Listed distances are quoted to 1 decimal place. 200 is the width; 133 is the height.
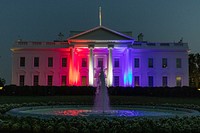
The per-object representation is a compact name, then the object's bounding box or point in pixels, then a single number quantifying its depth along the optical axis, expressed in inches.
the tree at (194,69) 2926.9
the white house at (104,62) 2095.2
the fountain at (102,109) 661.9
